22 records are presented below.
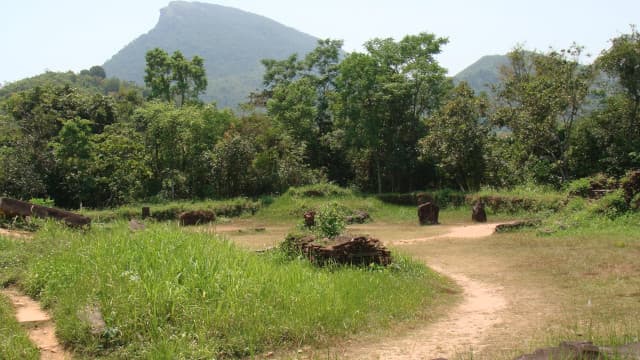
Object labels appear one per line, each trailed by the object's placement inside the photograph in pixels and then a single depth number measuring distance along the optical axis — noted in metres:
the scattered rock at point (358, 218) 23.50
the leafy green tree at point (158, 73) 46.69
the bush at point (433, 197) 26.16
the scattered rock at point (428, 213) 21.55
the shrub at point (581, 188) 20.11
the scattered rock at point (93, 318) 6.01
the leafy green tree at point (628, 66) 23.52
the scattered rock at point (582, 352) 4.65
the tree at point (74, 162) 27.38
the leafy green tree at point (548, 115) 24.95
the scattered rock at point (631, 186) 15.96
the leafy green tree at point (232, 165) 29.52
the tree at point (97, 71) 114.69
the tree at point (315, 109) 33.91
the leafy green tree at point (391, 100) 29.67
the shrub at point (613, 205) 16.19
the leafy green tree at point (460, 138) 26.39
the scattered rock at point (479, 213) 21.66
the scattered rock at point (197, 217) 23.19
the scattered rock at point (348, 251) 10.26
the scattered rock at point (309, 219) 19.47
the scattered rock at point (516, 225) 17.41
